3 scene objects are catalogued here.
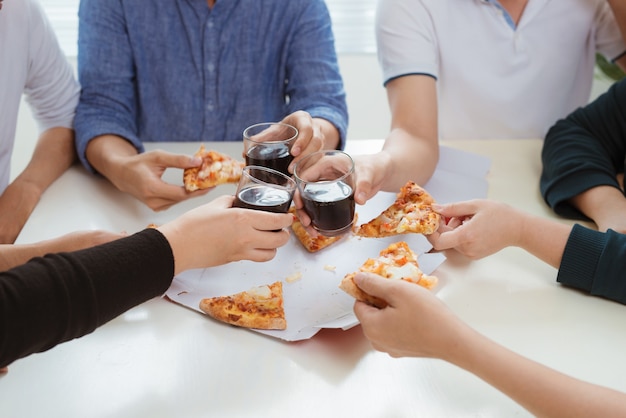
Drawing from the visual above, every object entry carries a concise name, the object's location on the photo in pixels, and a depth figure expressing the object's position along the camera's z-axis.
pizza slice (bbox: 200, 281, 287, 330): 1.24
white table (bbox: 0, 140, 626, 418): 1.06
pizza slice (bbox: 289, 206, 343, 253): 1.50
